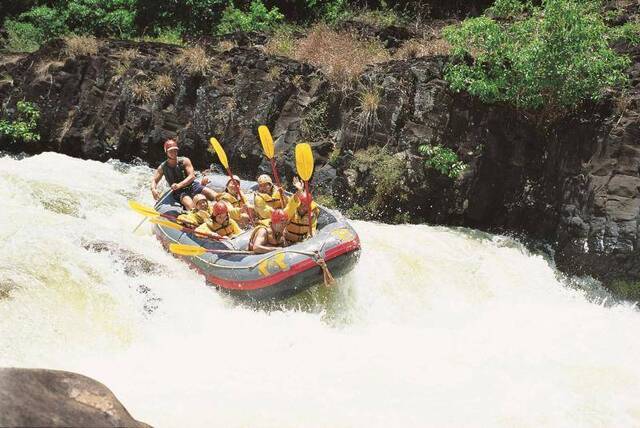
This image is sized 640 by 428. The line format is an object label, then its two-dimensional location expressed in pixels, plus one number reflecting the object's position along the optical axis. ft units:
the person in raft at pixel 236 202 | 22.66
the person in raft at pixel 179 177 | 24.61
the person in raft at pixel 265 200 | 22.15
